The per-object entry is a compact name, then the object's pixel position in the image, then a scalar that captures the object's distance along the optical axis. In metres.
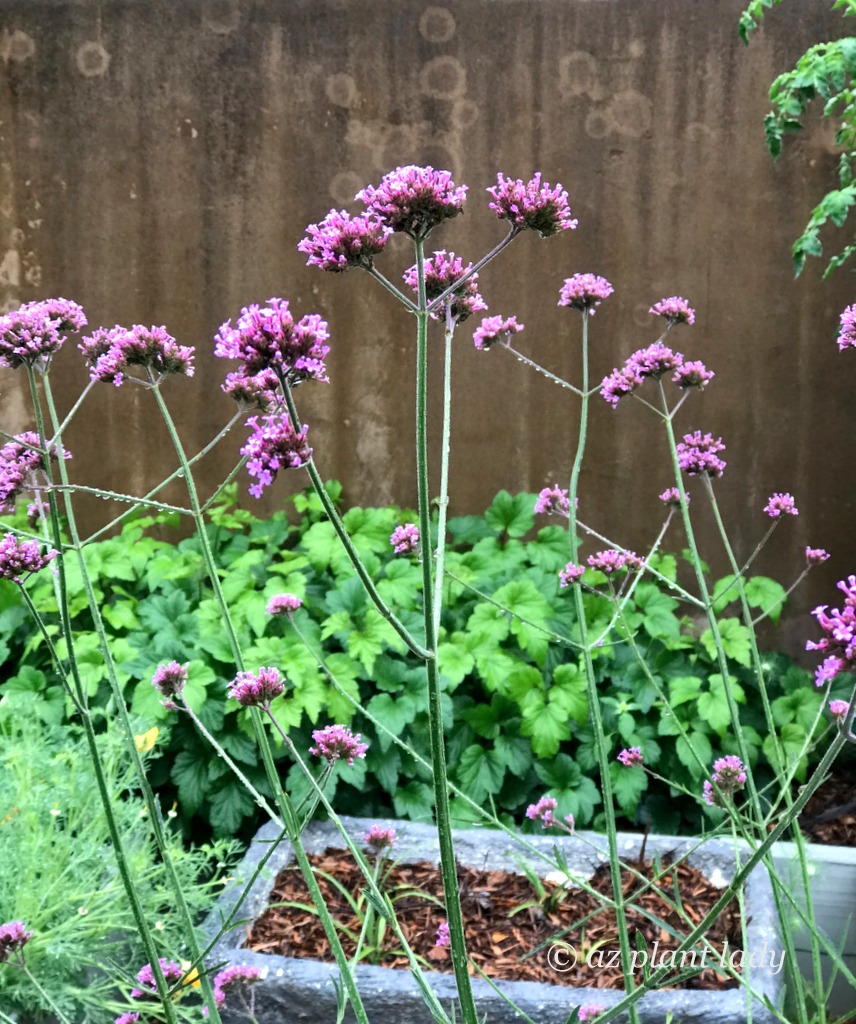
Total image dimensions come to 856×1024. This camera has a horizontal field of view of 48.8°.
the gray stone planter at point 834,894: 2.52
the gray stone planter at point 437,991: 2.03
